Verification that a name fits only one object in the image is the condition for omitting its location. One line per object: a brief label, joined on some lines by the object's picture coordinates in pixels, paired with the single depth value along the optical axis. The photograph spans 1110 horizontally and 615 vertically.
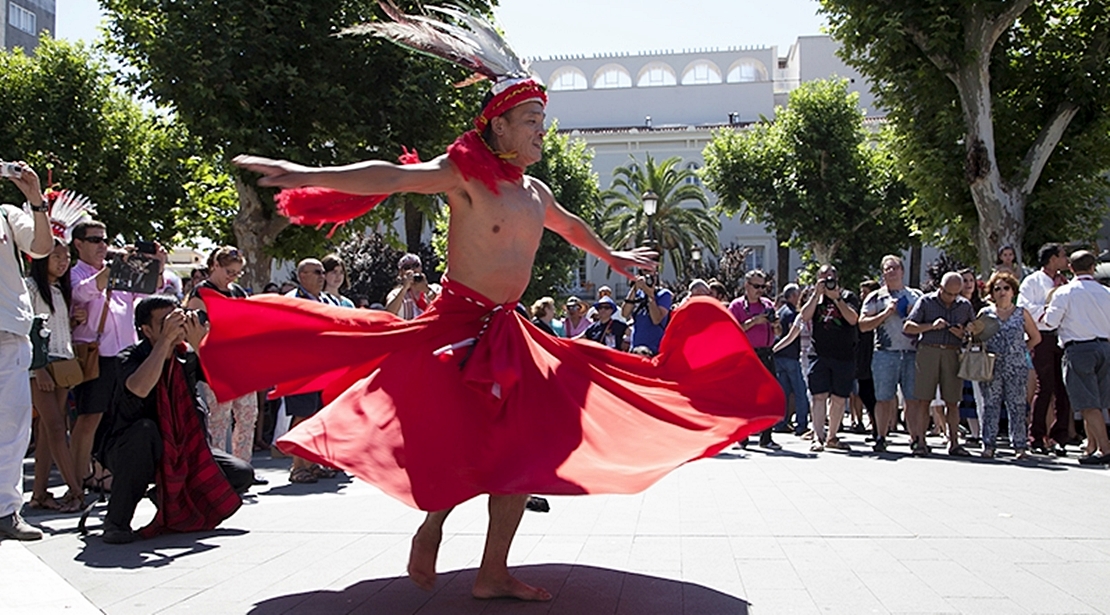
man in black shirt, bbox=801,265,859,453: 11.68
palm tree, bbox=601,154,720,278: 53.84
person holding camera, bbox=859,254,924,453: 11.42
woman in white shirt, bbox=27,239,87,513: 7.15
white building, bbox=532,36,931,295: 60.69
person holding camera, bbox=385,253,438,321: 9.54
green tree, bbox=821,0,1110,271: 17.41
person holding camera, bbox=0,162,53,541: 5.69
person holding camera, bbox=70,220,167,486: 7.44
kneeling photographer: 5.75
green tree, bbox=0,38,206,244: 27.27
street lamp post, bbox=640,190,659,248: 23.59
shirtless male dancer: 4.13
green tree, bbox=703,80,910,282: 39.56
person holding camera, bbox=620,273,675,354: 11.97
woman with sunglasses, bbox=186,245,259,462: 8.27
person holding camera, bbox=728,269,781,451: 12.26
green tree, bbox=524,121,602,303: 43.31
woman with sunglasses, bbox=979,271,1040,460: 10.64
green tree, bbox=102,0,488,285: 18.03
